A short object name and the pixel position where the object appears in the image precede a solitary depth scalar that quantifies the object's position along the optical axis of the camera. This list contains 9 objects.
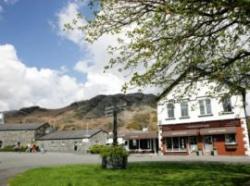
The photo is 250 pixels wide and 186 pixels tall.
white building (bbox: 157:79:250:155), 24.39
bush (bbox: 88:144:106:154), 37.34
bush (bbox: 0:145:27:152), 48.78
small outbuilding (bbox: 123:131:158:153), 34.34
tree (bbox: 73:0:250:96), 5.99
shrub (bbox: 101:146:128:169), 13.21
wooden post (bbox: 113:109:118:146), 15.58
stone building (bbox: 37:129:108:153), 47.66
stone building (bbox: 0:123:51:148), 57.23
